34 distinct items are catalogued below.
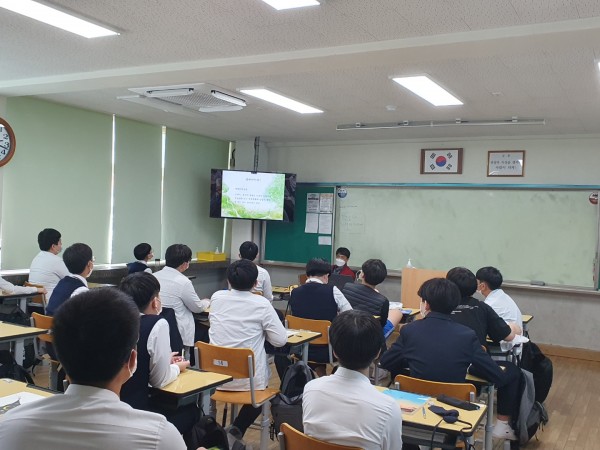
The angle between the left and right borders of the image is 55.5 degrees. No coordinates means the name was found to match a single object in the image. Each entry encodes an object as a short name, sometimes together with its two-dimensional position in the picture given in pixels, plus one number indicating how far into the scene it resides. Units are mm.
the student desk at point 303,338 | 3864
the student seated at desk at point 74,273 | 4098
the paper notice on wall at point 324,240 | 8719
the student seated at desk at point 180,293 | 4402
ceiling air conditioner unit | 5207
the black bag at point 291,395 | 2693
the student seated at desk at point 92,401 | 1209
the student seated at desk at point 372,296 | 4707
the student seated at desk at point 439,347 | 2977
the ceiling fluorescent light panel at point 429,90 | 4871
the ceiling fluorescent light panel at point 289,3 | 3193
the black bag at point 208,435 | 2502
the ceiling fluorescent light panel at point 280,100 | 5586
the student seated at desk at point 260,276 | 5680
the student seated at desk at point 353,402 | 1990
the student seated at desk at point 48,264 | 5590
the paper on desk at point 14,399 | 2248
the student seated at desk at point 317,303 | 4570
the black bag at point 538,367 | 4453
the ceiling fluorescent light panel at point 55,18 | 3453
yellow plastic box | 8711
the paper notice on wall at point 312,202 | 8812
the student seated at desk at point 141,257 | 5855
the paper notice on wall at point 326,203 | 8711
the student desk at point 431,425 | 2340
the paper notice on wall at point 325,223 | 8703
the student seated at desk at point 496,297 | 4414
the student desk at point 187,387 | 2586
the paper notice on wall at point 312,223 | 8797
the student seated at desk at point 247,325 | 3572
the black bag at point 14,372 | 3447
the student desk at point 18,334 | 3527
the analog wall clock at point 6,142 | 6043
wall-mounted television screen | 8445
